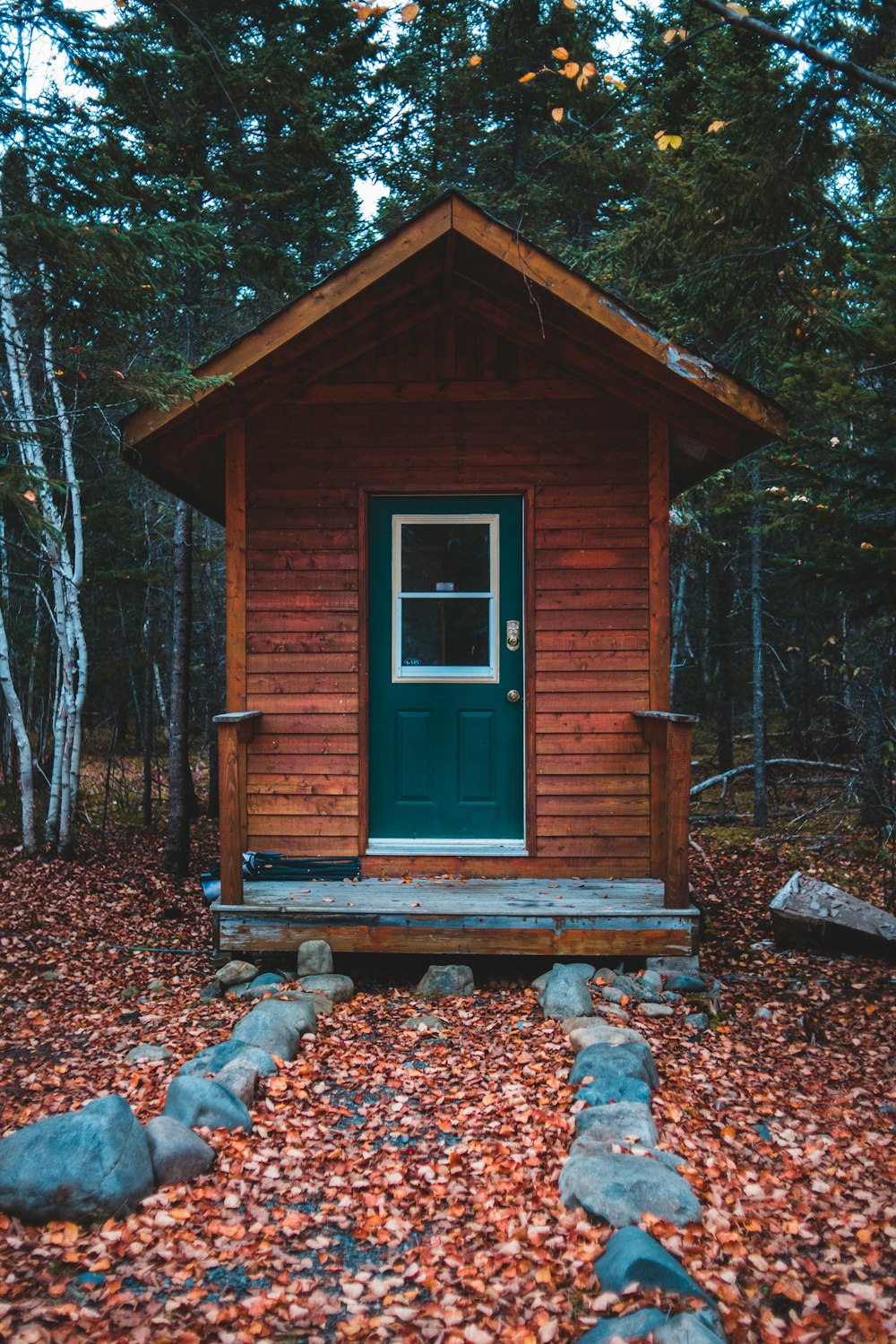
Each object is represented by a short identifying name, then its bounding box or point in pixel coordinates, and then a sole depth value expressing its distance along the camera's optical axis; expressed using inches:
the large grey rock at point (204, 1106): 146.0
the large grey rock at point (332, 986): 211.1
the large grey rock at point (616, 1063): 158.1
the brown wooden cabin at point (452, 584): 248.8
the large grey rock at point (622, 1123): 138.6
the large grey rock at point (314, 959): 218.5
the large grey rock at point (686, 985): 213.0
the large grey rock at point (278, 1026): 176.6
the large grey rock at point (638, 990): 206.5
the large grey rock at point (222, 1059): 162.6
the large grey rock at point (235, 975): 220.1
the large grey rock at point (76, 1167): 119.7
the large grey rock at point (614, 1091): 149.9
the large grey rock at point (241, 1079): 155.4
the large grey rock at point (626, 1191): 119.3
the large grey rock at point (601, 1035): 172.2
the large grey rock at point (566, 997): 195.0
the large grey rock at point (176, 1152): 131.7
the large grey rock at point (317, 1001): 201.6
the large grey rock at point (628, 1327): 96.0
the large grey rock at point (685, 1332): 94.0
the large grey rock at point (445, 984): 215.5
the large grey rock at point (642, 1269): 103.7
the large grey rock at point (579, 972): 211.6
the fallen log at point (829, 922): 248.8
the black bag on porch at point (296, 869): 247.4
